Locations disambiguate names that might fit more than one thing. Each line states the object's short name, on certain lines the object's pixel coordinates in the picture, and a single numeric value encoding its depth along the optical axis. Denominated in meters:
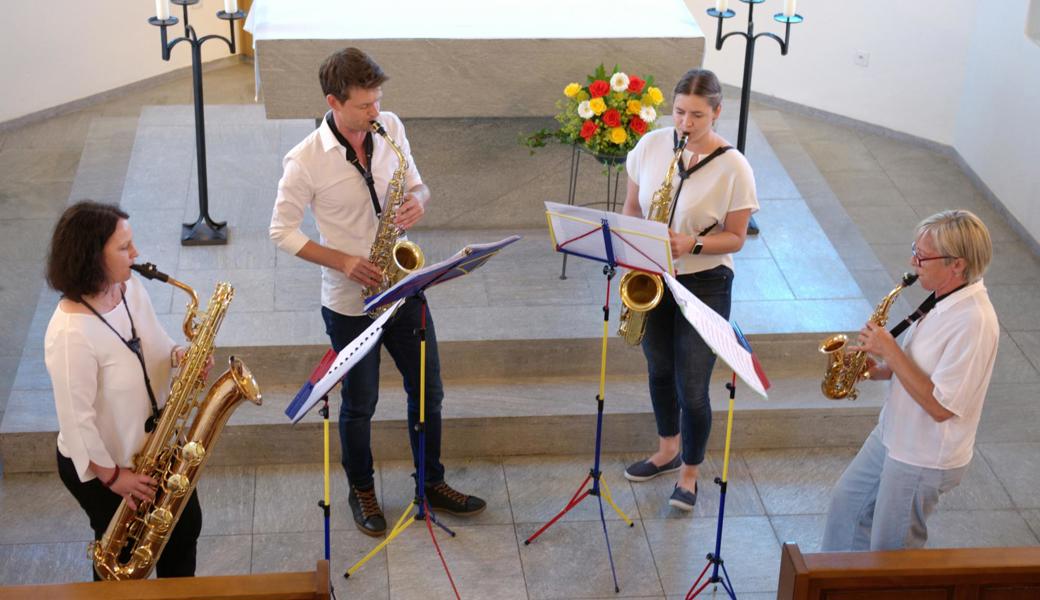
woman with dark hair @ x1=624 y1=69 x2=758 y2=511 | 4.31
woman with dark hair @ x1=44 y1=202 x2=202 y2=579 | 3.47
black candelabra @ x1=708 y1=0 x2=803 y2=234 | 6.07
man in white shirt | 4.13
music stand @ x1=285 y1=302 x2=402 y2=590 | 3.69
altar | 5.75
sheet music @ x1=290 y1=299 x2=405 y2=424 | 3.68
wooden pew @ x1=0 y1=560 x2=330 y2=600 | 3.28
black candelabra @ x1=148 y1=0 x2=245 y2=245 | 5.86
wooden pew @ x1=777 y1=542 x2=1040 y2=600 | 3.43
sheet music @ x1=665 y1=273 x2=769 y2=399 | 3.69
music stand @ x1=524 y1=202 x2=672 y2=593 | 4.10
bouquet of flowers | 5.48
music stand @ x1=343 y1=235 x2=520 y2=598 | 3.86
